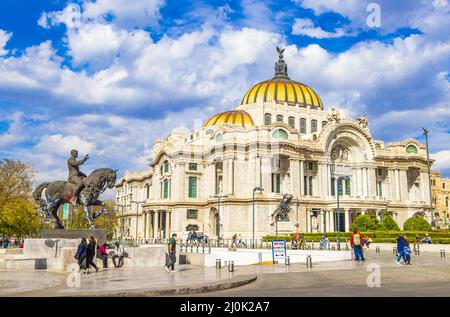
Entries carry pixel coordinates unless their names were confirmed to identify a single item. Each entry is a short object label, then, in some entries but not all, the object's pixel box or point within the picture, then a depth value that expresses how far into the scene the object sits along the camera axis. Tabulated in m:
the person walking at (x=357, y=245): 26.24
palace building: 68.25
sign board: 29.17
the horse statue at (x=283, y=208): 65.24
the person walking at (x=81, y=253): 21.95
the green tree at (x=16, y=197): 48.89
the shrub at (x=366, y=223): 56.16
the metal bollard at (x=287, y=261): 28.23
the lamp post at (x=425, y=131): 59.17
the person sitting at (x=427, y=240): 43.43
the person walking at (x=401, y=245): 25.39
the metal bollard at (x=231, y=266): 22.79
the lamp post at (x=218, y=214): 63.83
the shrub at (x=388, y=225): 56.63
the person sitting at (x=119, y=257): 24.98
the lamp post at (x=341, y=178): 74.53
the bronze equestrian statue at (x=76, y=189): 28.44
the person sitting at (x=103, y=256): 24.78
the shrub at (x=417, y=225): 55.89
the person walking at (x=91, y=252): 22.07
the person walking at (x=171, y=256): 22.73
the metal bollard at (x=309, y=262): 25.64
